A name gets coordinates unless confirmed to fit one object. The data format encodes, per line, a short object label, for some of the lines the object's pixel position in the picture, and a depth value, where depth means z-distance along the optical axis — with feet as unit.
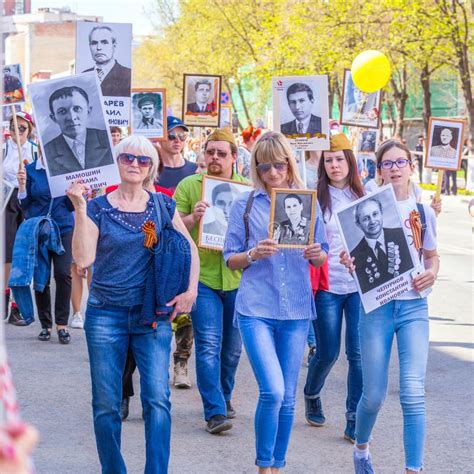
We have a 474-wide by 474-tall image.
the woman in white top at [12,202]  36.14
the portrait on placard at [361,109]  47.39
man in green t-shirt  23.03
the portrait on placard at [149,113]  36.45
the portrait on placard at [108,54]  32.94
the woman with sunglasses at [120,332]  16.90
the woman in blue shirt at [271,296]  17.95
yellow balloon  43.32
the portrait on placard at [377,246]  18.45
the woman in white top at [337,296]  22.20
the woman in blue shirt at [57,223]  33.06
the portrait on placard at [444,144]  28.08
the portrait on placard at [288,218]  18.54
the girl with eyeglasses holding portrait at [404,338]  17.80
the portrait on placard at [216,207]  23.73
